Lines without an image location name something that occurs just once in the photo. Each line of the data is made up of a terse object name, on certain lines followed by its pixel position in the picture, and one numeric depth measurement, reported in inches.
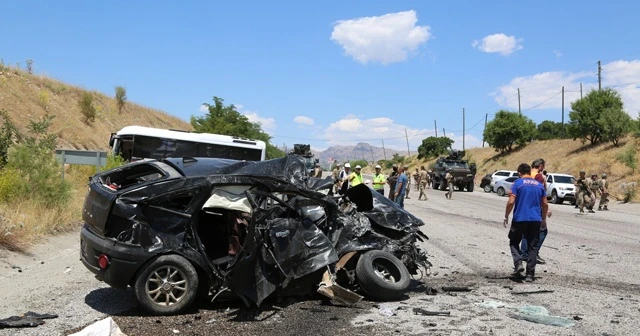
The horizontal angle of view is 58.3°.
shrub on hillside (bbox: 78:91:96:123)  1668.3
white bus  858.8
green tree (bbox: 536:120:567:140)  2830.5
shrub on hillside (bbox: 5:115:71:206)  482.3
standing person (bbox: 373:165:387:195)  668.7
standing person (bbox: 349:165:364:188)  600.1
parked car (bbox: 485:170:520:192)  1565.0
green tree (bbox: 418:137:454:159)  3570.4
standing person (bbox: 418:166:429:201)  1090.7
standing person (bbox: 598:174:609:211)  951.0
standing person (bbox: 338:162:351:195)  745.0
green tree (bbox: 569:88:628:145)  1847.3
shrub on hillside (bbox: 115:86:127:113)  2228.1
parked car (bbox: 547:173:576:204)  1204.5
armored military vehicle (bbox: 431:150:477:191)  1589.6
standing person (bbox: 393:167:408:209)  629.9
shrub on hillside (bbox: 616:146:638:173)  1482.8
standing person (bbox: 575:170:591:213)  901.5
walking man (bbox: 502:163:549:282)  321.1
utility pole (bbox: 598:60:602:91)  2018.0
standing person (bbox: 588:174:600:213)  909.8
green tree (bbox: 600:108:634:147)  1780.9
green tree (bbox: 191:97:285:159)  1524.7
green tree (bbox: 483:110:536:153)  2583.7
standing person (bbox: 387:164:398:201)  771.7
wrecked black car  237.9
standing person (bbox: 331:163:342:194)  1057.7
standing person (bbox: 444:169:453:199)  1164.2
